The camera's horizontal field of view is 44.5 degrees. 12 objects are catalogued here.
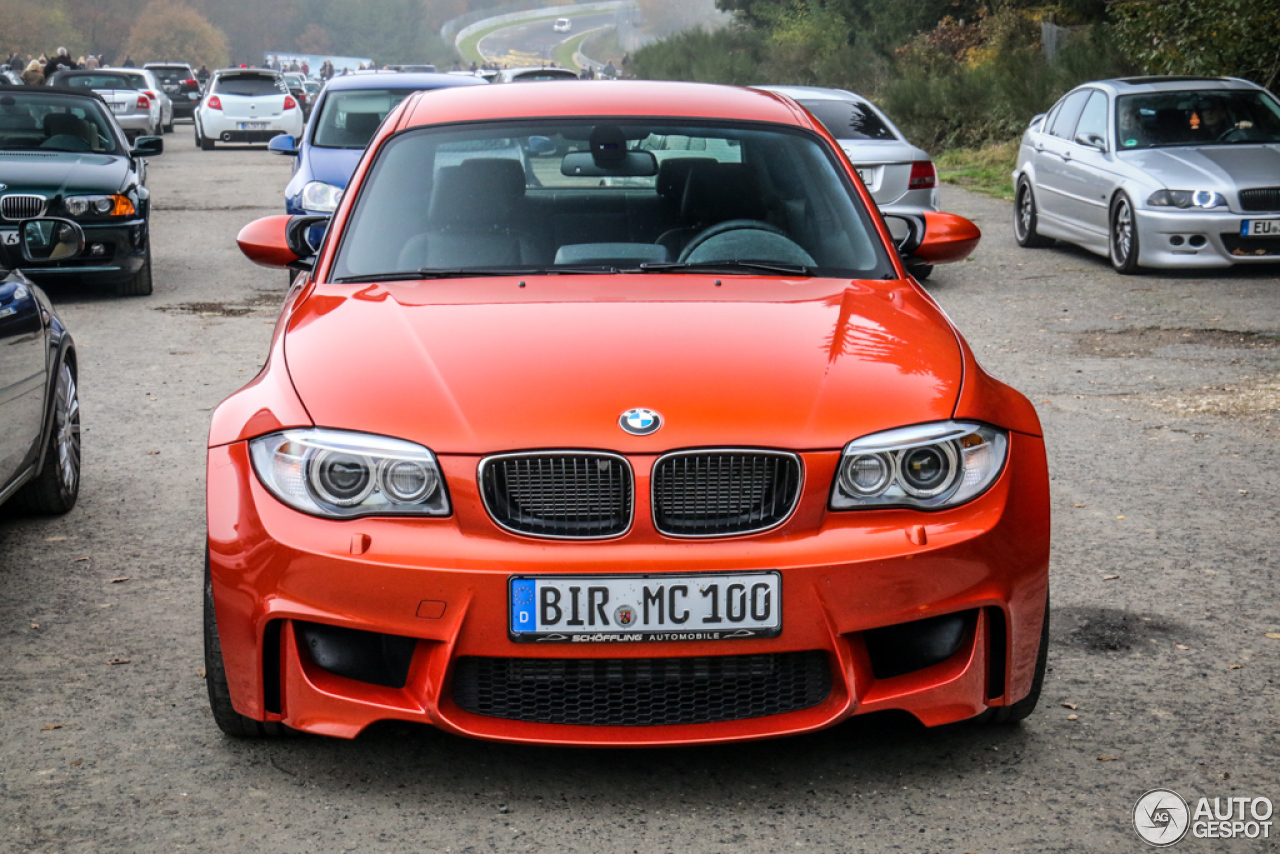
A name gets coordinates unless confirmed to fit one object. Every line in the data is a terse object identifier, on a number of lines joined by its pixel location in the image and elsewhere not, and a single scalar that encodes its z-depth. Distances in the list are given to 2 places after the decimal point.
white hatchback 31.09
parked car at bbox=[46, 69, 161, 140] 31.78
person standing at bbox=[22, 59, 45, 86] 28.36
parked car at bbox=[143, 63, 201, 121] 45.97
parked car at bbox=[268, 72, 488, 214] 11.66
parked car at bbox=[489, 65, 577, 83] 27.95
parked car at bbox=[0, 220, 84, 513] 4.91
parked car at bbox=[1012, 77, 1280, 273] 11.73
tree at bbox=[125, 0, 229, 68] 106.62
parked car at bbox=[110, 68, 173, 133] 33.75
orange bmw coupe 3.12
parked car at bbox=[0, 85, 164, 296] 10.97
